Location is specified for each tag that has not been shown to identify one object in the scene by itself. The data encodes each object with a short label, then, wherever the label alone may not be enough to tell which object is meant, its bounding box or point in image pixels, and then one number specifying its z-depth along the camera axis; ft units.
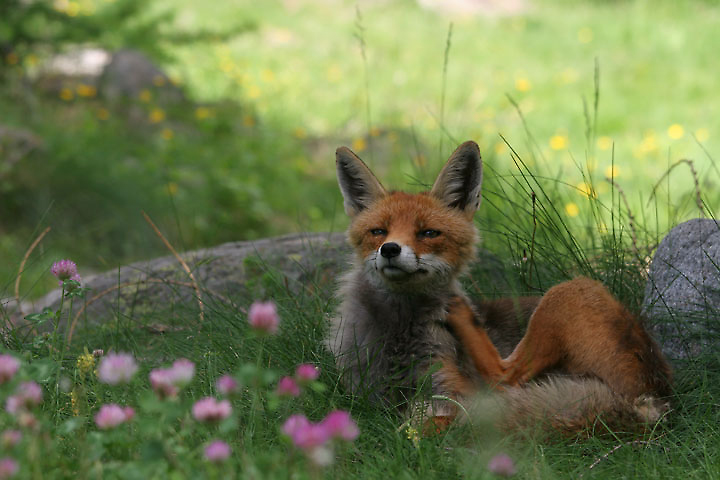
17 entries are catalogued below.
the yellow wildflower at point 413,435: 16.86
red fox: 19.71
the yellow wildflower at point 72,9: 60.30
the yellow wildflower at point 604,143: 61.76
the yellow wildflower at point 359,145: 56.46
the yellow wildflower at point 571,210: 41.84
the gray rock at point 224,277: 27.76
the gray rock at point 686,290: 22.30
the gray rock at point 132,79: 67.15
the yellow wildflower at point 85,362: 17.16
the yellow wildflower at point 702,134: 61.98
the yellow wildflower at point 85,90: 61.98
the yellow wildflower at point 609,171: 53.36
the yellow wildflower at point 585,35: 91.76
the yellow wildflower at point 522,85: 69.00
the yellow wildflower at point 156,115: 58.01
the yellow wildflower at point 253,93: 72.38
